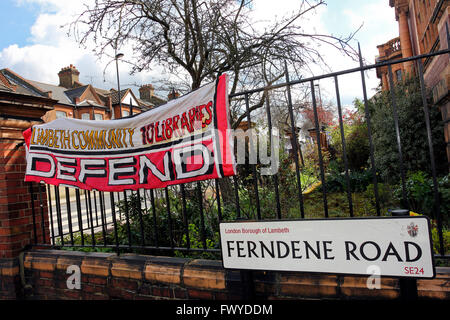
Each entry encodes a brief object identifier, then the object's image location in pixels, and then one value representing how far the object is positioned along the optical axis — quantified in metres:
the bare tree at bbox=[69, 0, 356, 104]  5.54
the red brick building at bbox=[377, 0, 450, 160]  6.79
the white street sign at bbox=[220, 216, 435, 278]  1.68
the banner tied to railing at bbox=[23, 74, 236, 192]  2.33
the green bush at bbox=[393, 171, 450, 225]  5.23
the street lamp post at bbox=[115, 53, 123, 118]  5.91
